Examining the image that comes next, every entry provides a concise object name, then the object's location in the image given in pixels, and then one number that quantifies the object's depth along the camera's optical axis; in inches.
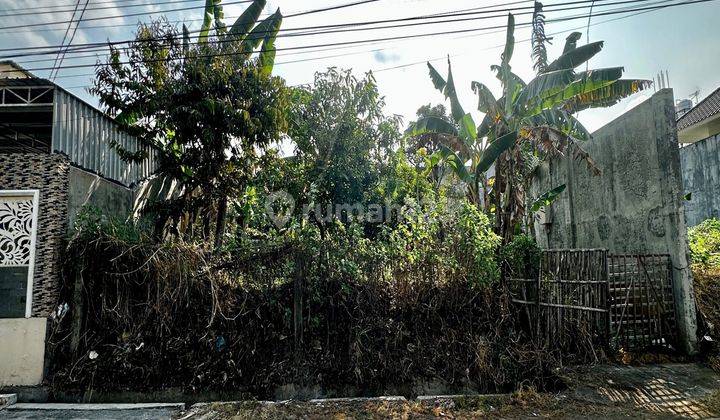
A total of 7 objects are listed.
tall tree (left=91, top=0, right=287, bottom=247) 273.0
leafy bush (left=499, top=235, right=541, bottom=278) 244.5
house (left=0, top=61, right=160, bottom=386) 208.7
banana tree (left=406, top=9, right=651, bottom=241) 299.9
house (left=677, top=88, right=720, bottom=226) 471.5
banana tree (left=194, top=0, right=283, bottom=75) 323.9
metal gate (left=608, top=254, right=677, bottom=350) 246.8
